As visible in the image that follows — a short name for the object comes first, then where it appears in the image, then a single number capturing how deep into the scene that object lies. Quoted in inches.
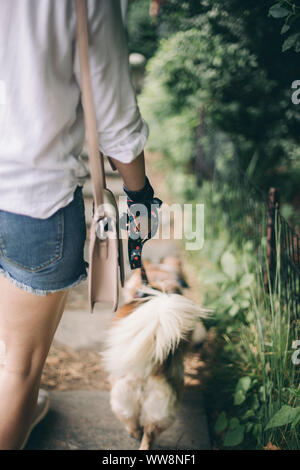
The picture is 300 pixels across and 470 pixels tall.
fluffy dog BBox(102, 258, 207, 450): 67.4
